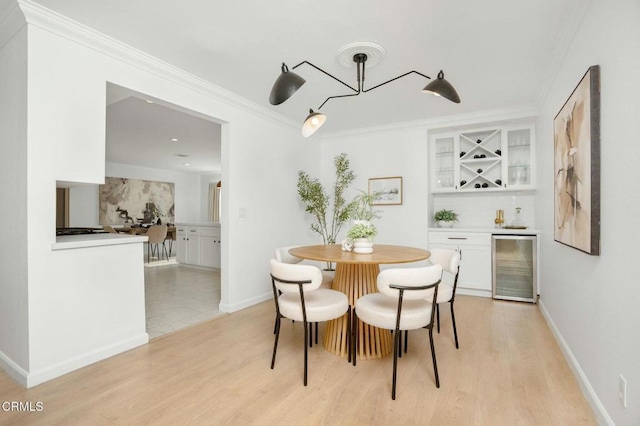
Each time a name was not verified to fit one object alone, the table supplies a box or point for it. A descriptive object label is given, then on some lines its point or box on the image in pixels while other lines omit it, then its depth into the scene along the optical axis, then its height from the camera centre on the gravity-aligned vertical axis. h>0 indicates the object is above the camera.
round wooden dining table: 2.50 -0.64
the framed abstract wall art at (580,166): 1.71 +0.30
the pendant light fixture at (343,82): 2.06 +0.87
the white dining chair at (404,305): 1.95 -0.65
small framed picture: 4.81 +0.36
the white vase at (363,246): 2.67 -0.29
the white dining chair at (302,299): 2.08 -0.65
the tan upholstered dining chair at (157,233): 7.43 -0.52
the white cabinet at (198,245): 6.26 -0.69
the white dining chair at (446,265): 2.59 -0.48
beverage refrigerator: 4.02 -0.72
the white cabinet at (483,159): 4.35 +0.78
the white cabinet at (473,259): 4.24 -0.64
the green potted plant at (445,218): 4.74 -0.08
